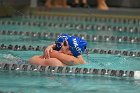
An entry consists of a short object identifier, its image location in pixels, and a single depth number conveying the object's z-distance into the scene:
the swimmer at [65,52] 9.53
